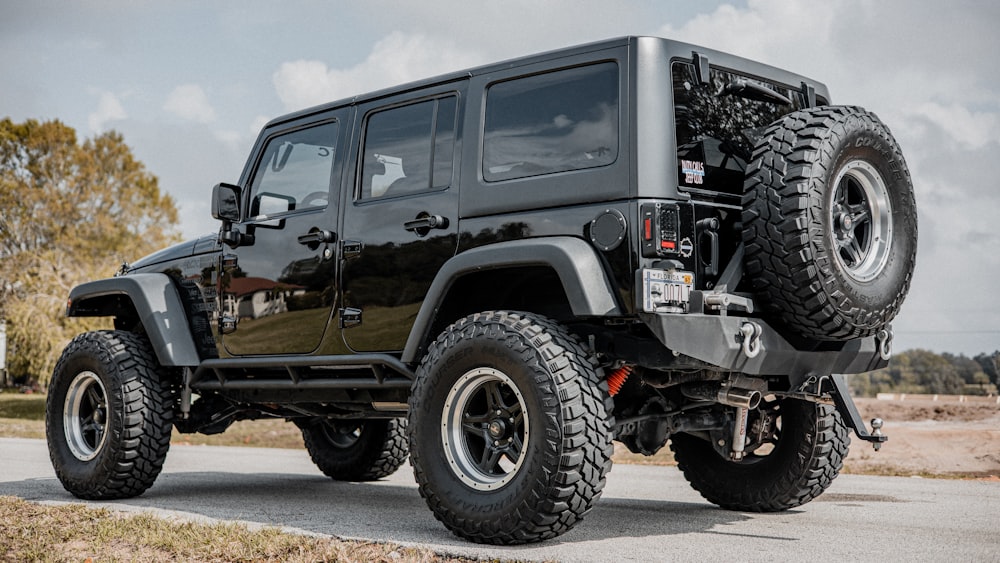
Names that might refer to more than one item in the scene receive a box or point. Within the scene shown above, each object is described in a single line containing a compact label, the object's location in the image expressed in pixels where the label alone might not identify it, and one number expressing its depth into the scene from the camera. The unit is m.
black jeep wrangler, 4.56
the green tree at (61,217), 26.19
